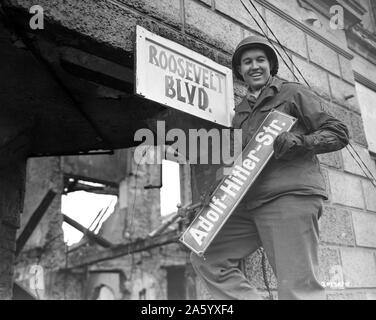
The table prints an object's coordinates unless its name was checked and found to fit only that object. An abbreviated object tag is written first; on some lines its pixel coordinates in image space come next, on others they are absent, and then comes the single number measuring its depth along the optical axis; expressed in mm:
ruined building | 3086
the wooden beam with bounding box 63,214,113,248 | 11188
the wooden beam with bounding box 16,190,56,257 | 8647
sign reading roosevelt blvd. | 3100
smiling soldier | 2559
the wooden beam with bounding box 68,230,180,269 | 10486
